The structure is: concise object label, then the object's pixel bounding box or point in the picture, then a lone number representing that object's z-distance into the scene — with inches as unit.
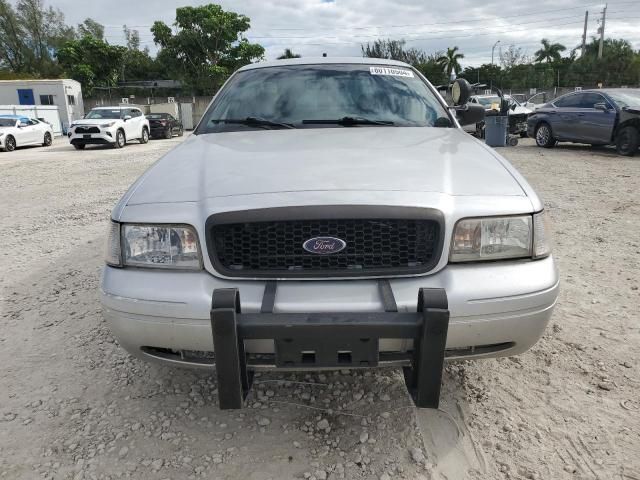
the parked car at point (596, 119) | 421.4
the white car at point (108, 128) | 732.0
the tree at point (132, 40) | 3026.6
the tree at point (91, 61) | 2018.9
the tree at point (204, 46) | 2030.0
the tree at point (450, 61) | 2733.8
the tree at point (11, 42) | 2305.6
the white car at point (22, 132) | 745.6
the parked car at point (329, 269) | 66.1
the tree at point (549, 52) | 2618.1
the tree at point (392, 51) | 2437.3
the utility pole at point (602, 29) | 1936.5
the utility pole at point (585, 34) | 2070.6
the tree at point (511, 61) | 2518.5
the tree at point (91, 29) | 2647.6
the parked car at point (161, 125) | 991.6
